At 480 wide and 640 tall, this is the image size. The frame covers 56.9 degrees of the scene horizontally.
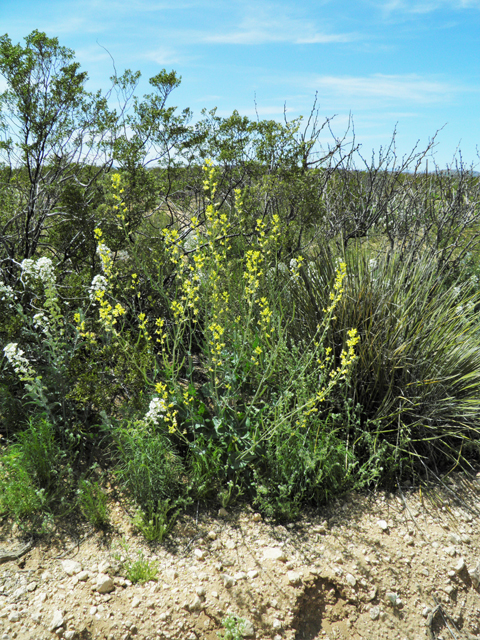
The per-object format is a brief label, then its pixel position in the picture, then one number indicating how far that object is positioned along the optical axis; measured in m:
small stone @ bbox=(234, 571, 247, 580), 2.25
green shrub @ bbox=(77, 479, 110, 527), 2.52
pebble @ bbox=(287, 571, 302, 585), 2.24
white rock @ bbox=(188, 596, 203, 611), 2.10
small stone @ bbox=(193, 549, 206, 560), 2.37
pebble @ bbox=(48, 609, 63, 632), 2.02
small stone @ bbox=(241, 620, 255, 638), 2.05
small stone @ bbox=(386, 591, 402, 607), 2.28
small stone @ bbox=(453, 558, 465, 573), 2.44
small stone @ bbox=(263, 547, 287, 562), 2.36
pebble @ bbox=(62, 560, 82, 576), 2.29
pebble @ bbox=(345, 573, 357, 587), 2.29
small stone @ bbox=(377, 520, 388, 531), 2.62
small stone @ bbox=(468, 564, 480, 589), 2.45
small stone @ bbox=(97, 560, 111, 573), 2.28
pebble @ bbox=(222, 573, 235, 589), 2.21
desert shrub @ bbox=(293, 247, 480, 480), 3.04
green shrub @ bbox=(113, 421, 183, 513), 2.56
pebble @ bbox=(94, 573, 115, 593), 2.17
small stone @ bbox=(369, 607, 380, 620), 2.21
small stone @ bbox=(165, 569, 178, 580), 2.24
